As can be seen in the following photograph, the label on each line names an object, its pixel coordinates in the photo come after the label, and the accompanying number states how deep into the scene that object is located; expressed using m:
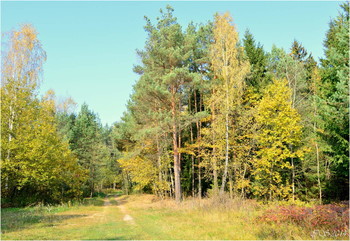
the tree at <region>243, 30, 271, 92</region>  25.30
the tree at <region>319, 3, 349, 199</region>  11.02
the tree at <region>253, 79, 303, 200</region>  19.98
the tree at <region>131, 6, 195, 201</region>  19.97
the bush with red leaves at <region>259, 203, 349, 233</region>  9.29
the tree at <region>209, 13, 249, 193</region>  20.50
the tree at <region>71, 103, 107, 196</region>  38.25
